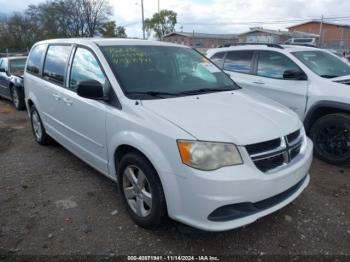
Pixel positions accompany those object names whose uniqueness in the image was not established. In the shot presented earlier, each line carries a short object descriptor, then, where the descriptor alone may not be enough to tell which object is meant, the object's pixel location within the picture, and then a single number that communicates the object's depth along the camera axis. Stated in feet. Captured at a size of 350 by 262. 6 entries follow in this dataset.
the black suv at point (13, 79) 28.09
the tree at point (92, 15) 166.81
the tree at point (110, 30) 177.88
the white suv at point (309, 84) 14.94
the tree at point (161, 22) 244.63
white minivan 8.09
